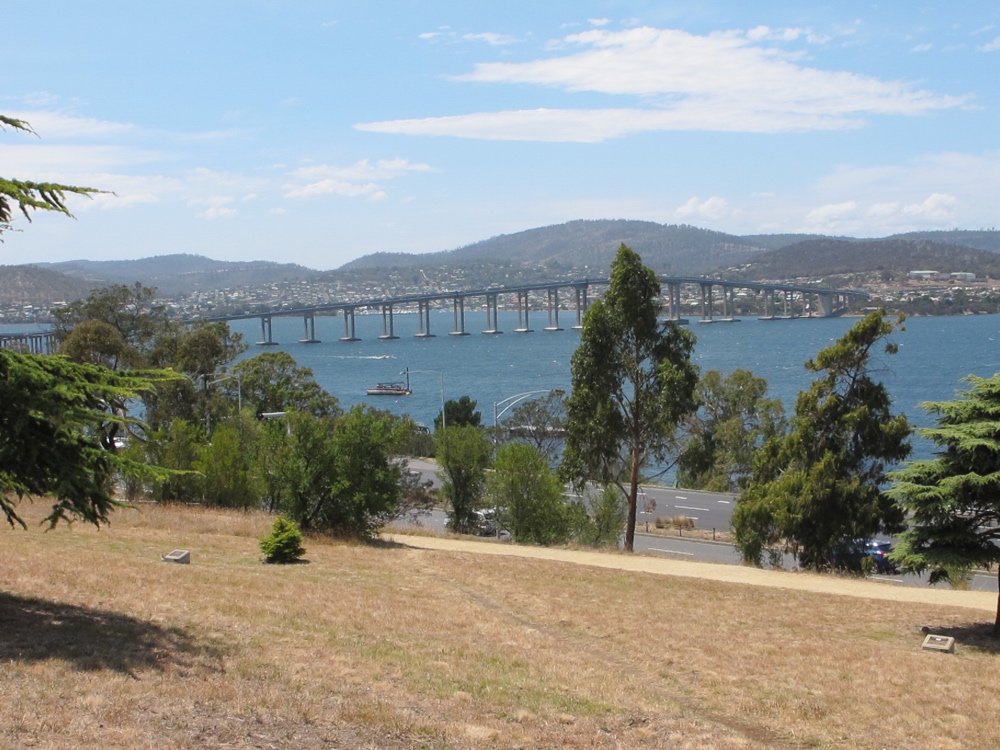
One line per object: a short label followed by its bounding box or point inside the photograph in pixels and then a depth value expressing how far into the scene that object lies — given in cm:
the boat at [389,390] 9844
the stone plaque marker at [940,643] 1365
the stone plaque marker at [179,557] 1628
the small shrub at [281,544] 1809
